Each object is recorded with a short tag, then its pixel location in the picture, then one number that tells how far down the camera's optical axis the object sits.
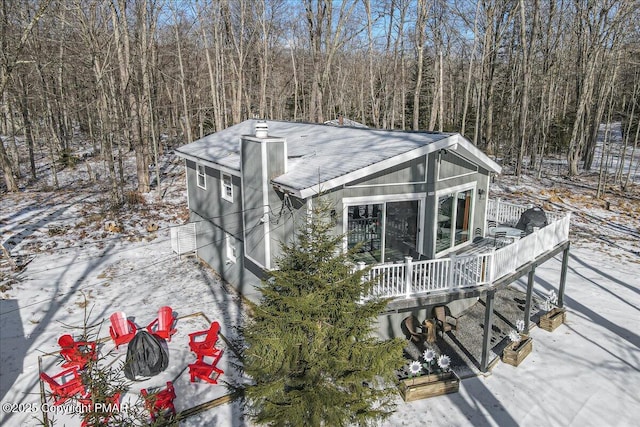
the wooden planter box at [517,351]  9.45
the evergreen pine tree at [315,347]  5.61
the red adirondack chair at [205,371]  8.29
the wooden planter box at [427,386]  8.29
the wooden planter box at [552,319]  11.00
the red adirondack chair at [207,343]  8.88
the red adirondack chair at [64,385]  7.43
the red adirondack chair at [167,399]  7.15
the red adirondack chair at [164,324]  9.82
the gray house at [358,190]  9.16
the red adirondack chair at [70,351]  8.03
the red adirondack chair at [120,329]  9.41
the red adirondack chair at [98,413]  4.26
